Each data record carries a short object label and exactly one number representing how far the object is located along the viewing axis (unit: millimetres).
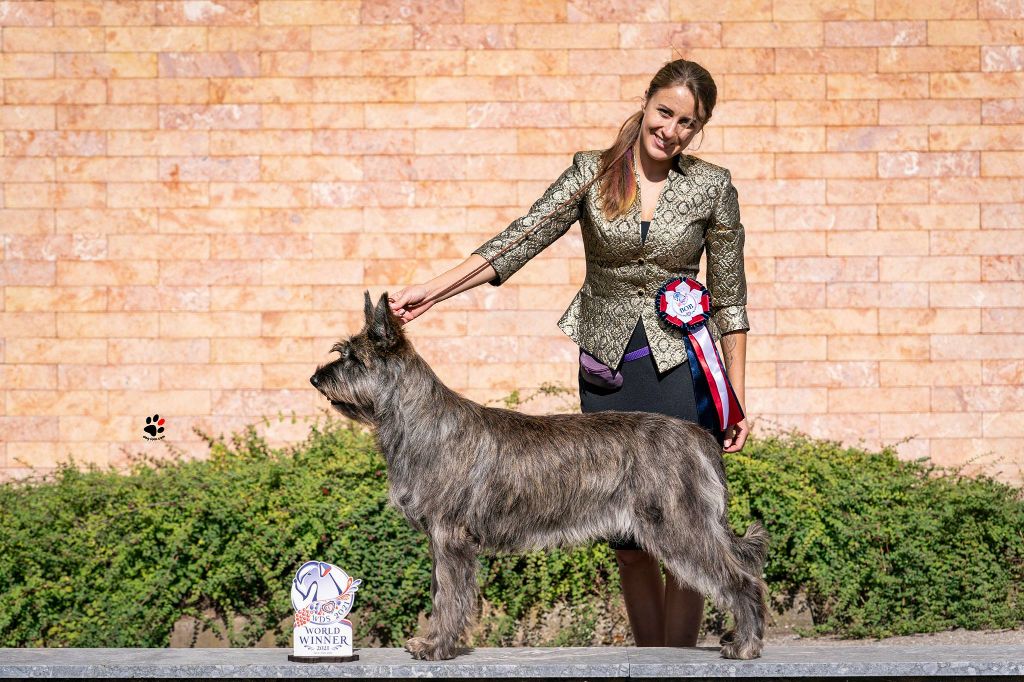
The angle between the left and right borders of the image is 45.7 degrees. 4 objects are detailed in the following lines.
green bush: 7230
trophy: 5062
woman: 5223
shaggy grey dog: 4879
